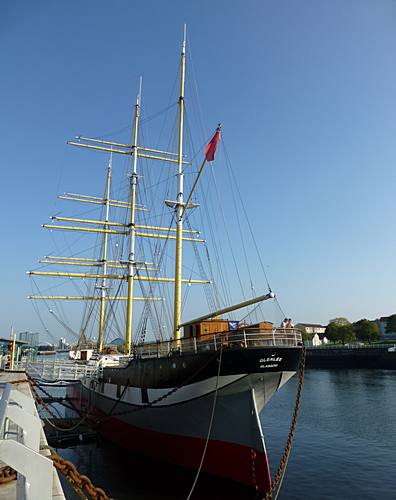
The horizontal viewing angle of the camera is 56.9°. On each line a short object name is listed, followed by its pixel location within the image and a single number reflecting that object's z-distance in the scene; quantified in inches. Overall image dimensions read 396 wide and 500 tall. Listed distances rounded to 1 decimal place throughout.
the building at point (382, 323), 5553.2
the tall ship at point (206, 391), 534.3
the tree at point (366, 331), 3708.2
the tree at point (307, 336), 4583.9
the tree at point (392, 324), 3882.4
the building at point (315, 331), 4314.7
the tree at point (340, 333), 3841.0
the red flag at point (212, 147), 731.4
